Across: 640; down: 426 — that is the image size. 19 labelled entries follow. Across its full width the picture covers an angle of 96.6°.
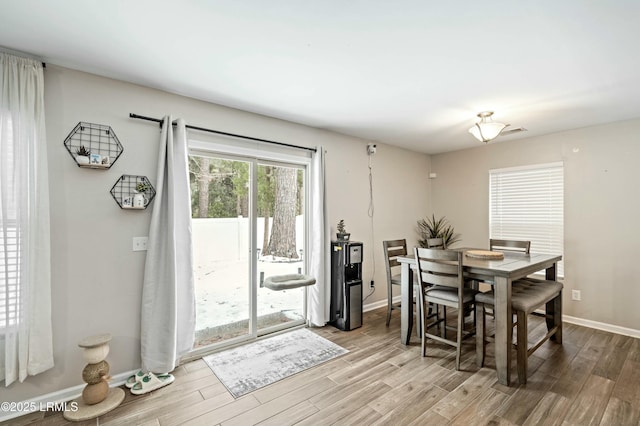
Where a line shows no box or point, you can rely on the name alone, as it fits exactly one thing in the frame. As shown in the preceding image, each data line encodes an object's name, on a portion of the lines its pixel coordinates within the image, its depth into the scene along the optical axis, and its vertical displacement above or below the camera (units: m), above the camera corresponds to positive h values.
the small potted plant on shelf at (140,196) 2.47 +0.16
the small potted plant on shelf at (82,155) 2.25 +0.47
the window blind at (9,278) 1.95 -0.43
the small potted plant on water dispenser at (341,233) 3.71 -0.27
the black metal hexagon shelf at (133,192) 2.44 +0.19
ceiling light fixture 3.02 +0.90
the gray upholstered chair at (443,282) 2.58 -0.66
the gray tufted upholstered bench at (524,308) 2.42 -0.90
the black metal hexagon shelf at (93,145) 2.26 +0.56
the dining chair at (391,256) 3.64 -0.59
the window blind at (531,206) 3.97 +0.09
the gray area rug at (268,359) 2.46 -1.44
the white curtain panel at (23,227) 1.96 -0.09
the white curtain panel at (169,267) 2.49 -0.48
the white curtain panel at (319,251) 3.59 -0.49
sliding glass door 3.01 -0.33
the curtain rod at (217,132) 2.53 +0.84
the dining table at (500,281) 2.41 -0.64
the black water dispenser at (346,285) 3.54 -0.92
